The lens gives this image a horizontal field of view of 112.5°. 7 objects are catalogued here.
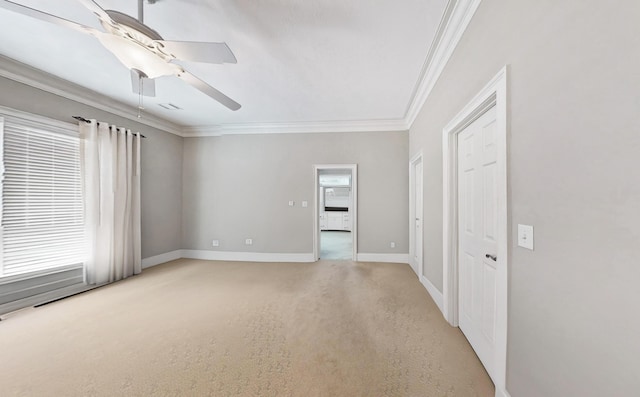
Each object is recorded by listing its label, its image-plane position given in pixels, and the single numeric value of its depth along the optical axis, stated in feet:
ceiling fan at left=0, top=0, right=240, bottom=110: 4.01
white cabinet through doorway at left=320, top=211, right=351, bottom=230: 29.63
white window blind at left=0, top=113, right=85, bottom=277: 7.83
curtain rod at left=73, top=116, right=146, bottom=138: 9.51
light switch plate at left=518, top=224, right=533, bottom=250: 3.37
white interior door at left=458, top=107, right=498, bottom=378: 4.85
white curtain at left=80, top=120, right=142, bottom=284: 9.83
